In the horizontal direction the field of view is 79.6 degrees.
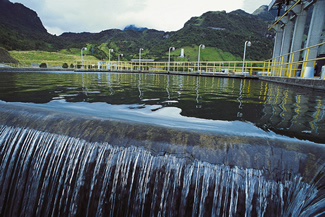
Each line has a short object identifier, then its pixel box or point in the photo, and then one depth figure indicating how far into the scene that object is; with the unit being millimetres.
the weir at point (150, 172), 1562
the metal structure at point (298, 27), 10781
